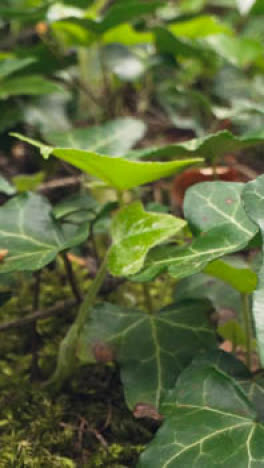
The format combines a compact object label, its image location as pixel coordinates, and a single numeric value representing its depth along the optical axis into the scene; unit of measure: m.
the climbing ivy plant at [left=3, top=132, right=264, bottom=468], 0.43
